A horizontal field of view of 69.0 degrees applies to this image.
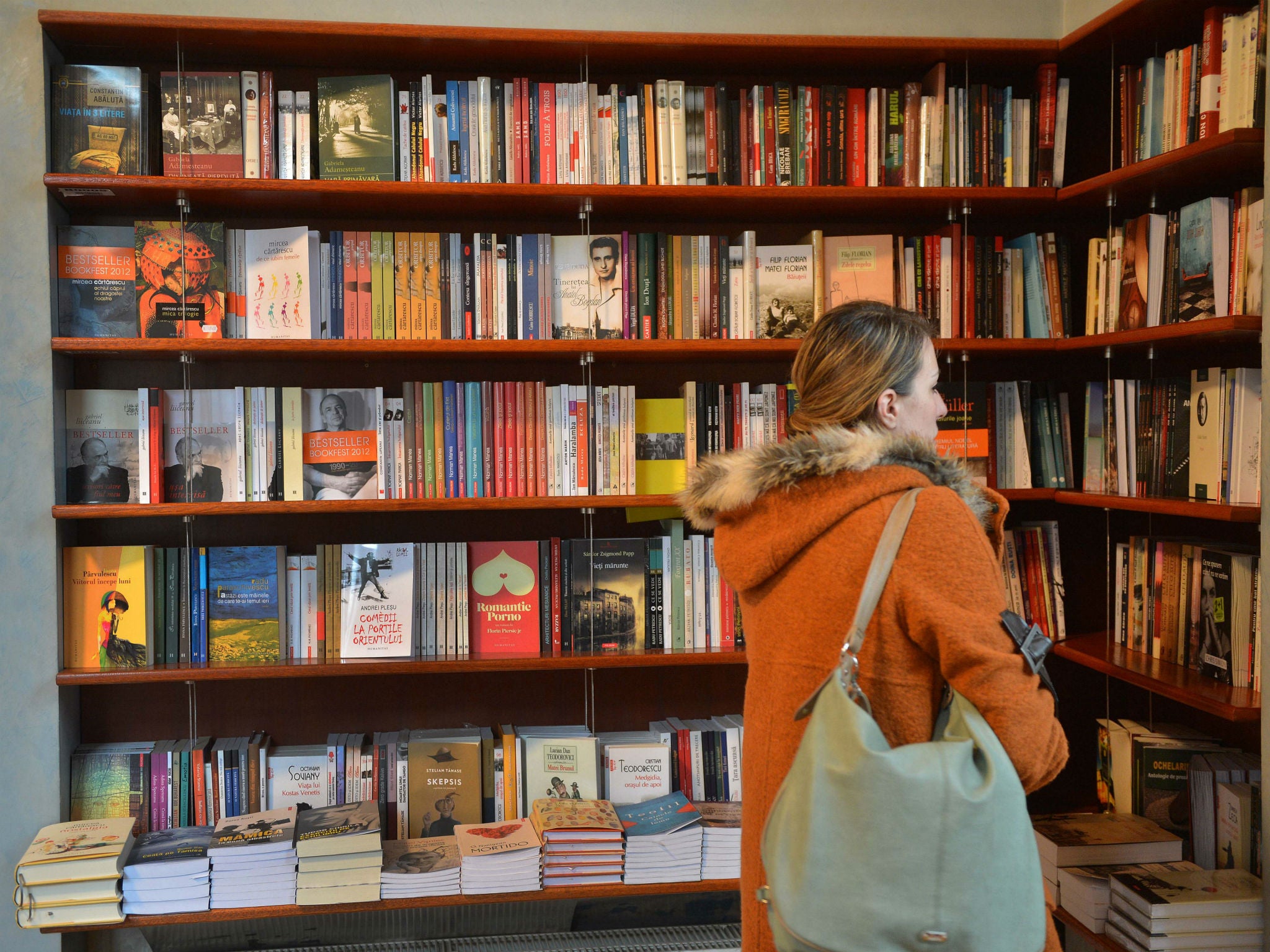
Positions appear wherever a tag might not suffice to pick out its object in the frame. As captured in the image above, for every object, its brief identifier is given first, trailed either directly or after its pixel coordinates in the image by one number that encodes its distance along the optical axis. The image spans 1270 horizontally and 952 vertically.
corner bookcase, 2.14
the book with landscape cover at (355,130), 2.19
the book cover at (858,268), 2.33
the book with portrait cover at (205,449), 2.21
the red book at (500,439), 2.27
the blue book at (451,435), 2.25
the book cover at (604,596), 2.30
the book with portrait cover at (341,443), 2.23
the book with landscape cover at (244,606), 2.21
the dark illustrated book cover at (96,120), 2.14
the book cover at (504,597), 2.29
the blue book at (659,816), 2.17
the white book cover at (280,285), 2.20
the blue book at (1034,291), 2.38
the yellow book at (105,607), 2.19
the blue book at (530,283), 2.27
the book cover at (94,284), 2.19
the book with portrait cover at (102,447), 2.20
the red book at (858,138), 2.30
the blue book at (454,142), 2.22
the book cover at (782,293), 2.32
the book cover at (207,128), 2.17
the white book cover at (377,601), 2.24
